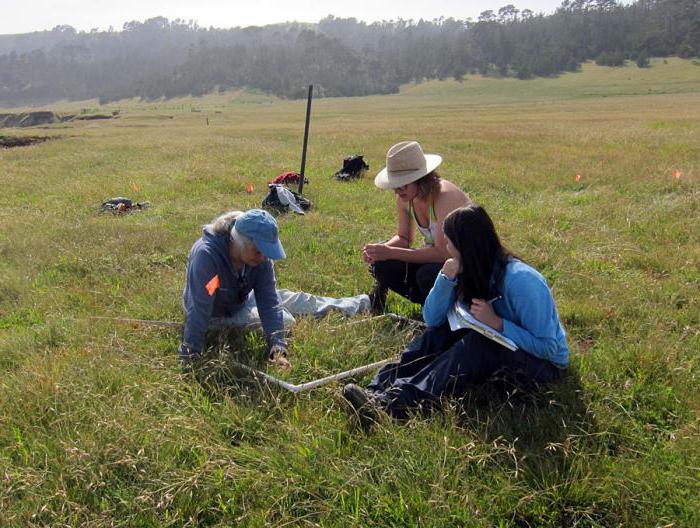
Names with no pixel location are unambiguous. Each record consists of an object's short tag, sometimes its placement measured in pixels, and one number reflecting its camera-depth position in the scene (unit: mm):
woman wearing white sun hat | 4836
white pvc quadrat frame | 3834
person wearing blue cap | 4195
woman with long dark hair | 3543
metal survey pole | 11188
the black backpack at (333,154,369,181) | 13547
